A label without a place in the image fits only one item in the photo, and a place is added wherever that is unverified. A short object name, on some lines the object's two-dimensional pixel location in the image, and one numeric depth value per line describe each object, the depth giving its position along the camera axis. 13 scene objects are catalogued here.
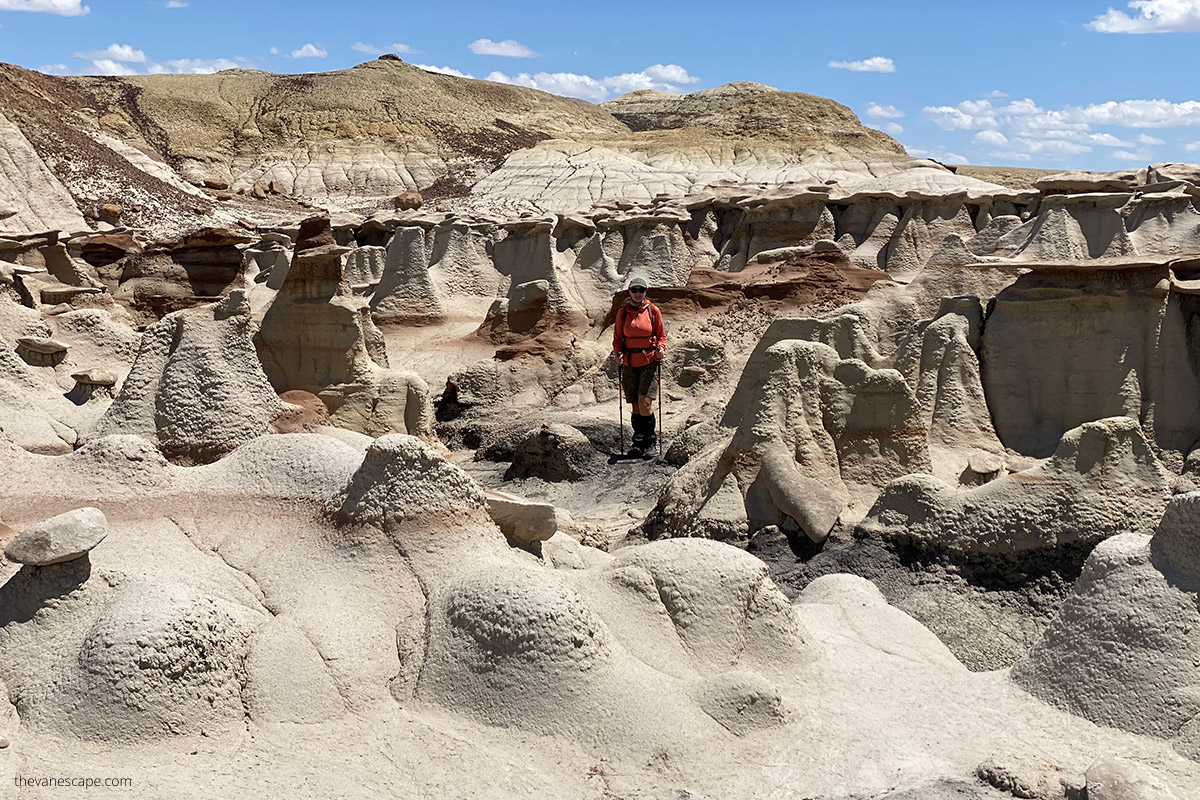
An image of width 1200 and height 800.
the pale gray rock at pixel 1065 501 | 6.03
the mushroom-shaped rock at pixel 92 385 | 8.34
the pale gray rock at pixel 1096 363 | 8.45
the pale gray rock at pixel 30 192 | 26.14
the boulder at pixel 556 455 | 10.39
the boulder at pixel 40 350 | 9.58
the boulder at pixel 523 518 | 4.87
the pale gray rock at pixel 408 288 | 16.66
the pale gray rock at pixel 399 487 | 4.38
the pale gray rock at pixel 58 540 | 3.71
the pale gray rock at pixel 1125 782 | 3.15
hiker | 10.17
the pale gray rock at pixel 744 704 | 3.75
